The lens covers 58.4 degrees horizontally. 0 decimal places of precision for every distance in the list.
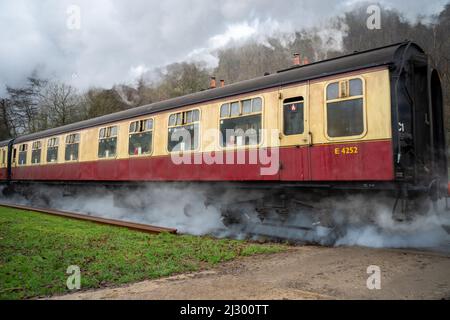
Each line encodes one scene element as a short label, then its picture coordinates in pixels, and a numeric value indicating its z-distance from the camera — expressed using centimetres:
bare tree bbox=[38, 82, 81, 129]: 3422
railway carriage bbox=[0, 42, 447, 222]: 720
